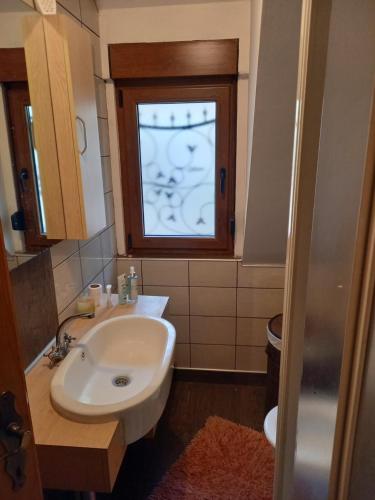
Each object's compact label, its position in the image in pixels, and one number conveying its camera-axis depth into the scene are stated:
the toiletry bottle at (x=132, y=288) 1.93
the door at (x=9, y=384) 0.67
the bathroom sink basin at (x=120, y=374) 1.17
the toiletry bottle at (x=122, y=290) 1.91
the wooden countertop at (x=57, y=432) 1.07
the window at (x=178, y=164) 2.07
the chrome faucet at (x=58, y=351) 1.41
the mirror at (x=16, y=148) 1.19
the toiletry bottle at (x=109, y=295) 1.89
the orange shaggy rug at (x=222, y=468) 1.70
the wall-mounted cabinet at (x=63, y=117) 1.34
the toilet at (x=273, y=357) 1.99
